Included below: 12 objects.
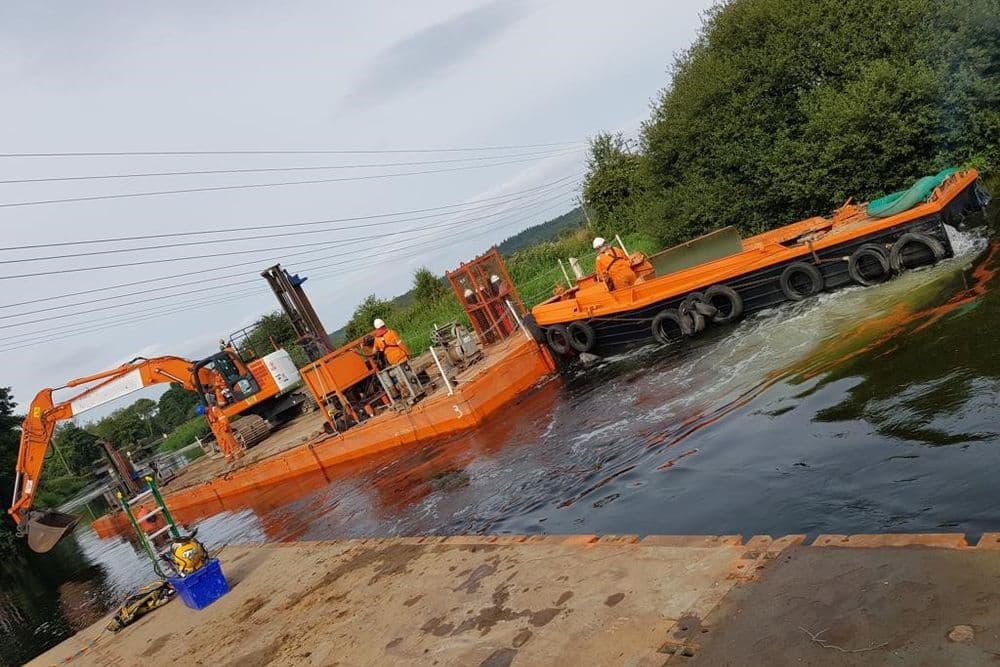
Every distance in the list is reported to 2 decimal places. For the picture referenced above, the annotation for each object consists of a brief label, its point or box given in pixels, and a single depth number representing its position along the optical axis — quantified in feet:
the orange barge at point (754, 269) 36.14
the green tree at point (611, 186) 104.88
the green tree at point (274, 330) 161.27
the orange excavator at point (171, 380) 64.03
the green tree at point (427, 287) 122.11
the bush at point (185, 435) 175.15
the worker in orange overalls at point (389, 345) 47.32
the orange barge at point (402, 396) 45.83
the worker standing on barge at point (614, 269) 45.88
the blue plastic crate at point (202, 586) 25.77
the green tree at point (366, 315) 129.03
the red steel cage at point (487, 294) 56.39
